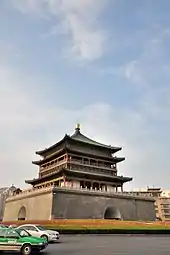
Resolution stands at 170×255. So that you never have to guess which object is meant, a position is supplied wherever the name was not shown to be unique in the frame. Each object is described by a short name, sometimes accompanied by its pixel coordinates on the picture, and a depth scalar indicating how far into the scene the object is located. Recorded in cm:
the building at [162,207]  8894
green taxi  1273
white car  1917
